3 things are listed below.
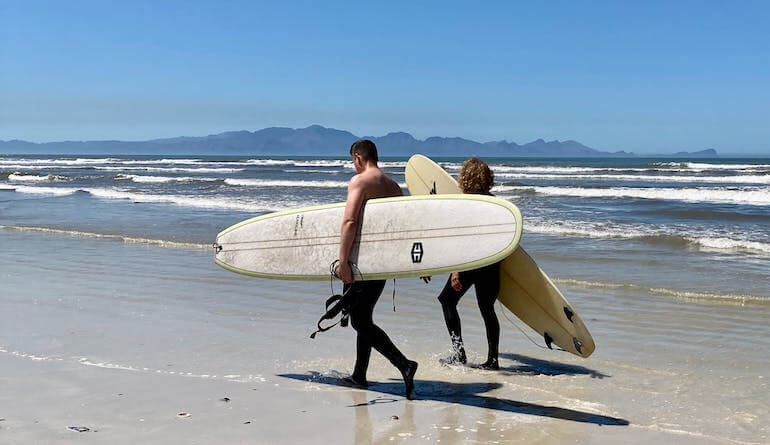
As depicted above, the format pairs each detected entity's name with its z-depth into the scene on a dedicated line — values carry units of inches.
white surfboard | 176.4
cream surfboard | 198.7
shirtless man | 173.2
